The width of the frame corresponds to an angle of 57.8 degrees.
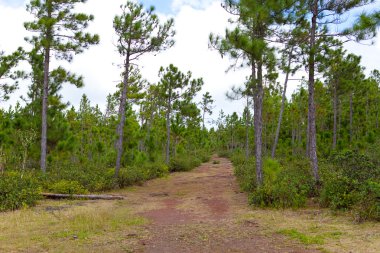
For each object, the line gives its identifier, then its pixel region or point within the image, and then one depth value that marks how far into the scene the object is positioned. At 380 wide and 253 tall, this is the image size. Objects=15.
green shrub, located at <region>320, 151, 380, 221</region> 8.16
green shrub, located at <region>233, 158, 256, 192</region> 13.77
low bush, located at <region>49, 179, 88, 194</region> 13.45
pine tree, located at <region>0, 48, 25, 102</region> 17.02
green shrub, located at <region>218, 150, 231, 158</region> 45.57
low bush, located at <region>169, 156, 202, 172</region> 26.33
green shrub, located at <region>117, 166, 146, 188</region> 16.59
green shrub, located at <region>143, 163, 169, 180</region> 20.61
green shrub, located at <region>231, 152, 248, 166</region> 27.53
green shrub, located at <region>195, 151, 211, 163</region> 36.55
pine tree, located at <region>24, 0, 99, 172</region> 15.59
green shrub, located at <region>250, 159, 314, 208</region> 10.49
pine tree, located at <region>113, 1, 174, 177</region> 16.03
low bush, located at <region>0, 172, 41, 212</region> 10.67
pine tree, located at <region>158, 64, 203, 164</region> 24.75
